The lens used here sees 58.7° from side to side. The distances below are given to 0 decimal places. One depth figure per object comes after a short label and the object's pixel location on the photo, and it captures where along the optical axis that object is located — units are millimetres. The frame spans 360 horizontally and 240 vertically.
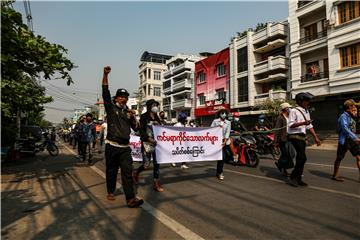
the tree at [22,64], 7484
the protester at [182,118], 10891
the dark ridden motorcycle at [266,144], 11531
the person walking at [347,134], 6906
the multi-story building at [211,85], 39375
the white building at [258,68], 30547
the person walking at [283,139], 7752
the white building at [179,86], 49844
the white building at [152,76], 67875
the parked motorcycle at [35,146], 14670
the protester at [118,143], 5246
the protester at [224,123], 8062
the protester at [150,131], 6300
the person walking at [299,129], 6484
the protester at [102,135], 16031
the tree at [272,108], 24656
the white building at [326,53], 22922
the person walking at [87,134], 11762
